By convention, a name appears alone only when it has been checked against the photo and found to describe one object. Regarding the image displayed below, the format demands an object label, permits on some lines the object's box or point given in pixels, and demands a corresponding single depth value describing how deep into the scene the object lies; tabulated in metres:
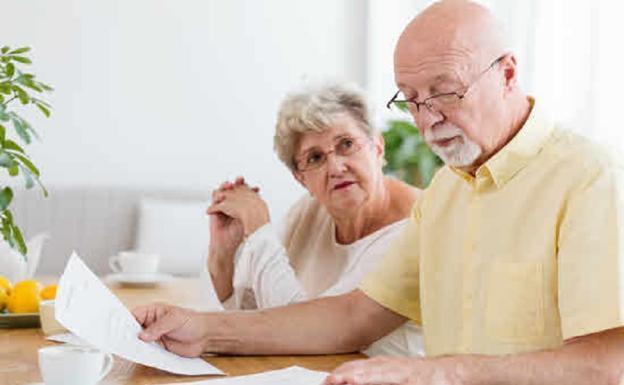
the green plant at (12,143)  1.57
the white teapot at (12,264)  2.39
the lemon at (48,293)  2.06
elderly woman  2.15
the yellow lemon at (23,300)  2.00
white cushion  4.48
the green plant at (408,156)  4.12
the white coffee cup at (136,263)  2.78
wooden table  1.50
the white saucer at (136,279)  2.68
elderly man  1.28
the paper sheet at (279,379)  1.45
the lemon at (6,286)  2.04
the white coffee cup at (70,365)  1.37
